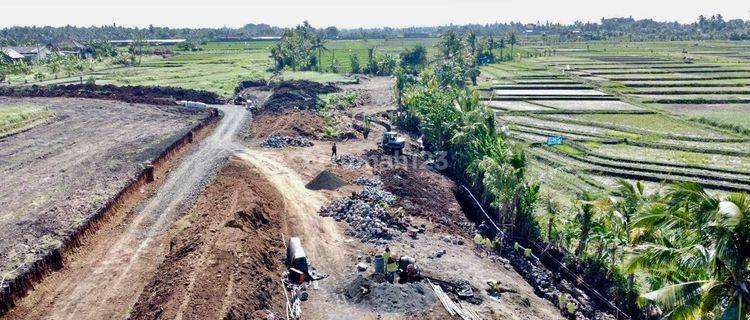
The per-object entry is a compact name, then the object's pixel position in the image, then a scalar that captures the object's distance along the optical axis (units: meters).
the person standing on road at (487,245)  29.60
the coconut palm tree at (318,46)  119.80
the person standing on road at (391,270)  24.30
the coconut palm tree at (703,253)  11.95
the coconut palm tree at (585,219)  25.19
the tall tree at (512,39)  138.07
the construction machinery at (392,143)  46.12
